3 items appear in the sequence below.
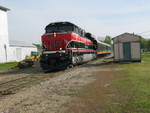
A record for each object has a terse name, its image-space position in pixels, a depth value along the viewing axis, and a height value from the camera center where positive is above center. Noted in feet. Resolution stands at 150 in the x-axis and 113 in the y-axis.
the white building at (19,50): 123.14 +2.58
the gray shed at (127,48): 68.64 +1.31
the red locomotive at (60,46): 51.18 +2.11
